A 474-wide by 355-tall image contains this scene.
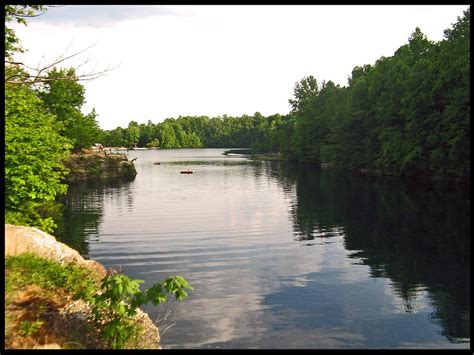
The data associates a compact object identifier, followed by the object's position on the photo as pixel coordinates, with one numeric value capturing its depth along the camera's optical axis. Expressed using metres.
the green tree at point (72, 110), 69.56
